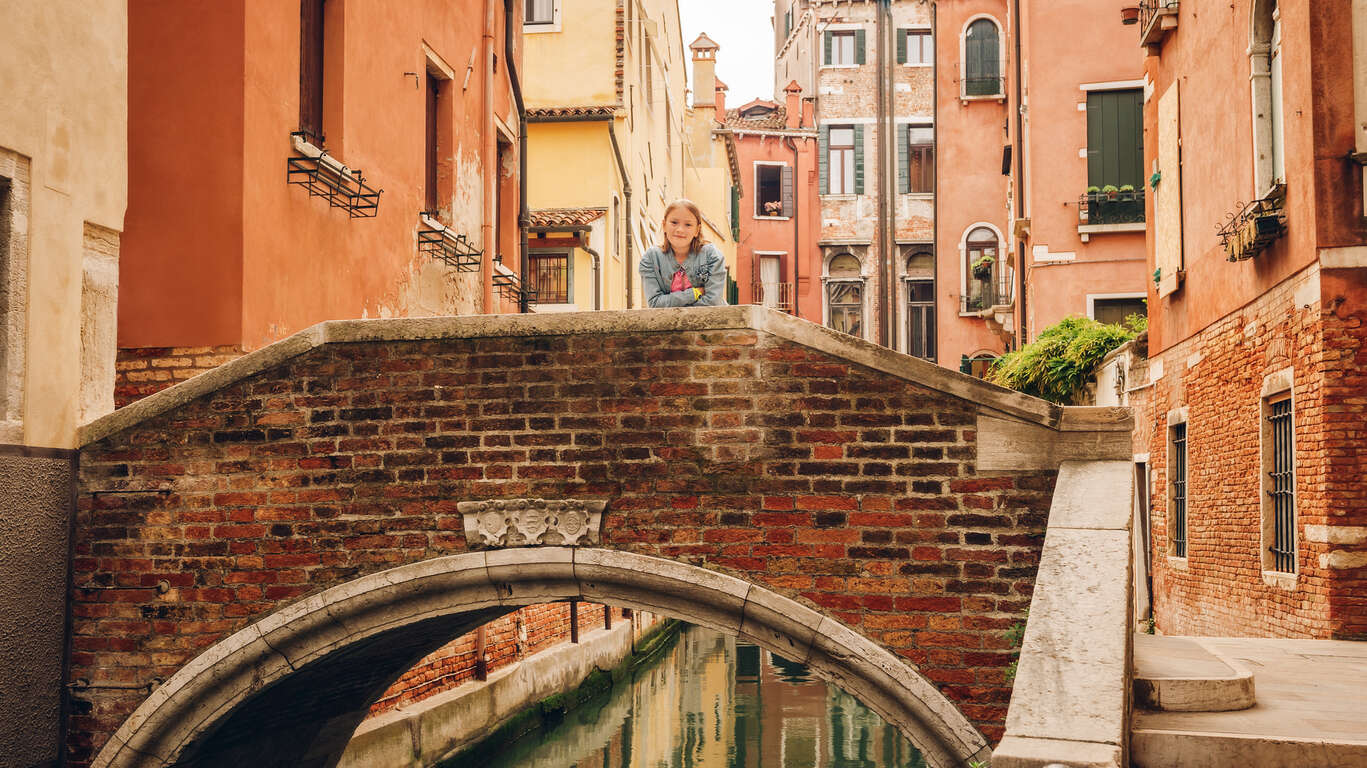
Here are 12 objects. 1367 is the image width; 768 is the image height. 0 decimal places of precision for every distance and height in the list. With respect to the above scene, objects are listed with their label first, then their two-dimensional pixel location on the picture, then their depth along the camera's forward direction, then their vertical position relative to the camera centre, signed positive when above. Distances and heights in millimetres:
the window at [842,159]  31266 +7061
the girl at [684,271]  6148 +871
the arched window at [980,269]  24470 +3586
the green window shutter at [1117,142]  15930 +3780
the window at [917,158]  30797 +6949
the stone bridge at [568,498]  5422 -191
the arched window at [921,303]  30969 +3592
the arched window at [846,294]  31188 +3844
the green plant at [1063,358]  14328 +1084
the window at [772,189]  32281 +6601
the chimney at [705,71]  31984 +9454
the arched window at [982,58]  26781 +8100
